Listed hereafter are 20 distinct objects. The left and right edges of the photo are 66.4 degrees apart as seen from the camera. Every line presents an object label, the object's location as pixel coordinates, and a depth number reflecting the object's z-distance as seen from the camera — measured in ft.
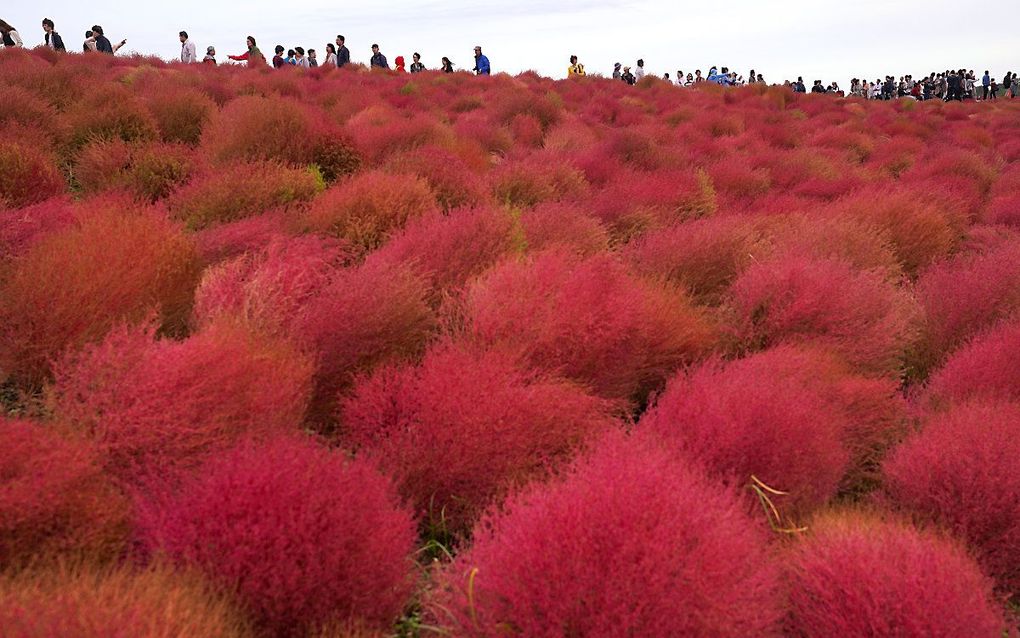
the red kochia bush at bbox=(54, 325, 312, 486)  7.76
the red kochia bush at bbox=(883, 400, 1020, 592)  8.23
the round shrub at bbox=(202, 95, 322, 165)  18.89
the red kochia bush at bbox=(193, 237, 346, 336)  10.43
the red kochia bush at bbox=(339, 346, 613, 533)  8.56
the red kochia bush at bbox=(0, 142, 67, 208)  14.80
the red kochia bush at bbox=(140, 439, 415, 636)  6.27
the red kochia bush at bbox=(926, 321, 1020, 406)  11.03
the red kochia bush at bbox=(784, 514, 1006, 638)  6.48
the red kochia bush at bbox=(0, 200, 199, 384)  9.99
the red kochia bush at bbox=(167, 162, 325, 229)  15.38
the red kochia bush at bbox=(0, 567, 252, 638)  5.13
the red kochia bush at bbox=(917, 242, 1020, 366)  13.76
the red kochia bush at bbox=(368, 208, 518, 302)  12.91
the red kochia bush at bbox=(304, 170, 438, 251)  14.83
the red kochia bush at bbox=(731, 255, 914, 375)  12.25
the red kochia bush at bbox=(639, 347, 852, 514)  8.70
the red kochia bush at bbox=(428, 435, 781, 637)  5.83
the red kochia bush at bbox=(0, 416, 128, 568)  6.40
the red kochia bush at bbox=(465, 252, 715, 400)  10.56
